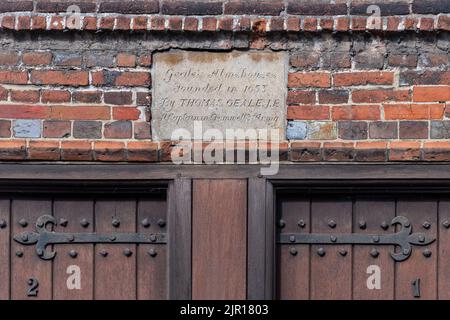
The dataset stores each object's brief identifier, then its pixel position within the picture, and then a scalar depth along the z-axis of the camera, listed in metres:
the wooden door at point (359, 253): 7.04
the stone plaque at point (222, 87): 6.96
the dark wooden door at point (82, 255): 7.11
